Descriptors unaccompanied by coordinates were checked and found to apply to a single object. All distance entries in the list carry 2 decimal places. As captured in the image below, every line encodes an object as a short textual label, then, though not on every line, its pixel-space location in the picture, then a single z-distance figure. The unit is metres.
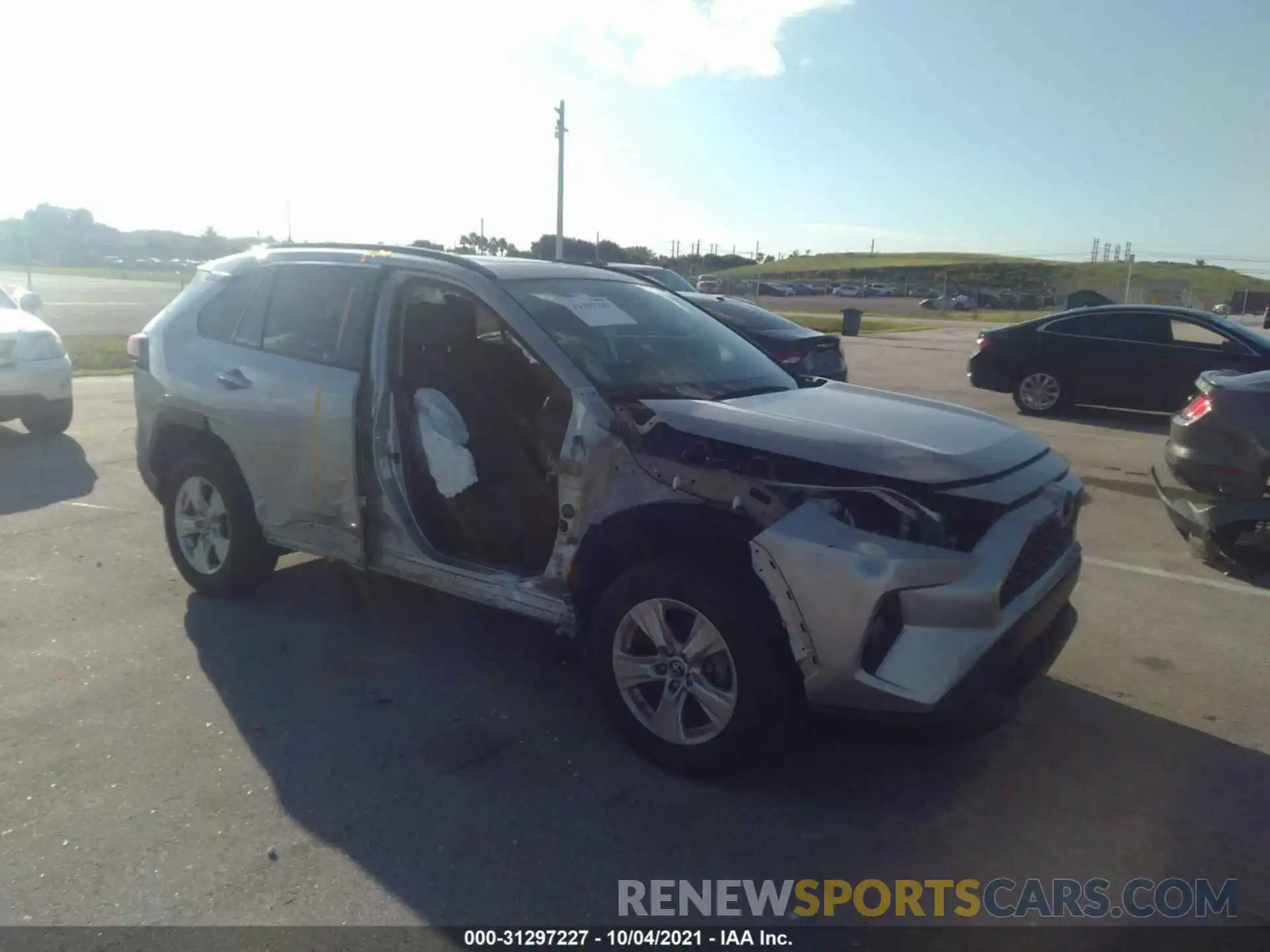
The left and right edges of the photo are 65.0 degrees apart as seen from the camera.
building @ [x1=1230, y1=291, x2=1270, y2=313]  59.85
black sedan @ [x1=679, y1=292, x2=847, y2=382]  10.41
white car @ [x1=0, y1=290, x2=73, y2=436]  8.92
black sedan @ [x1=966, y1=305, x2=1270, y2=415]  12.05
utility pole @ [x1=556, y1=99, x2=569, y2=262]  34.28
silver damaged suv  3.20
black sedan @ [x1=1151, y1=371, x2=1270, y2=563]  5.84
